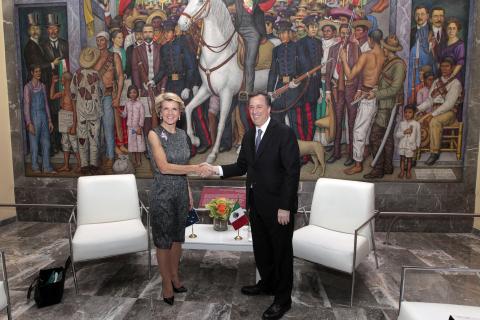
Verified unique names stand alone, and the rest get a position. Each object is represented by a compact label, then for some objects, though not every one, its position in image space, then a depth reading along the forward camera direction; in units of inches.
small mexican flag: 140.4
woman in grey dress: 116.0
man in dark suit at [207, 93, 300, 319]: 108.7
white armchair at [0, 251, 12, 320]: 91.4
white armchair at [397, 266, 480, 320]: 75.9
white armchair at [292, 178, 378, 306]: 123.9
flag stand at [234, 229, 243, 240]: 147.9
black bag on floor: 120.5
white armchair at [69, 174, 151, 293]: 133.4
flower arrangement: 154.9
